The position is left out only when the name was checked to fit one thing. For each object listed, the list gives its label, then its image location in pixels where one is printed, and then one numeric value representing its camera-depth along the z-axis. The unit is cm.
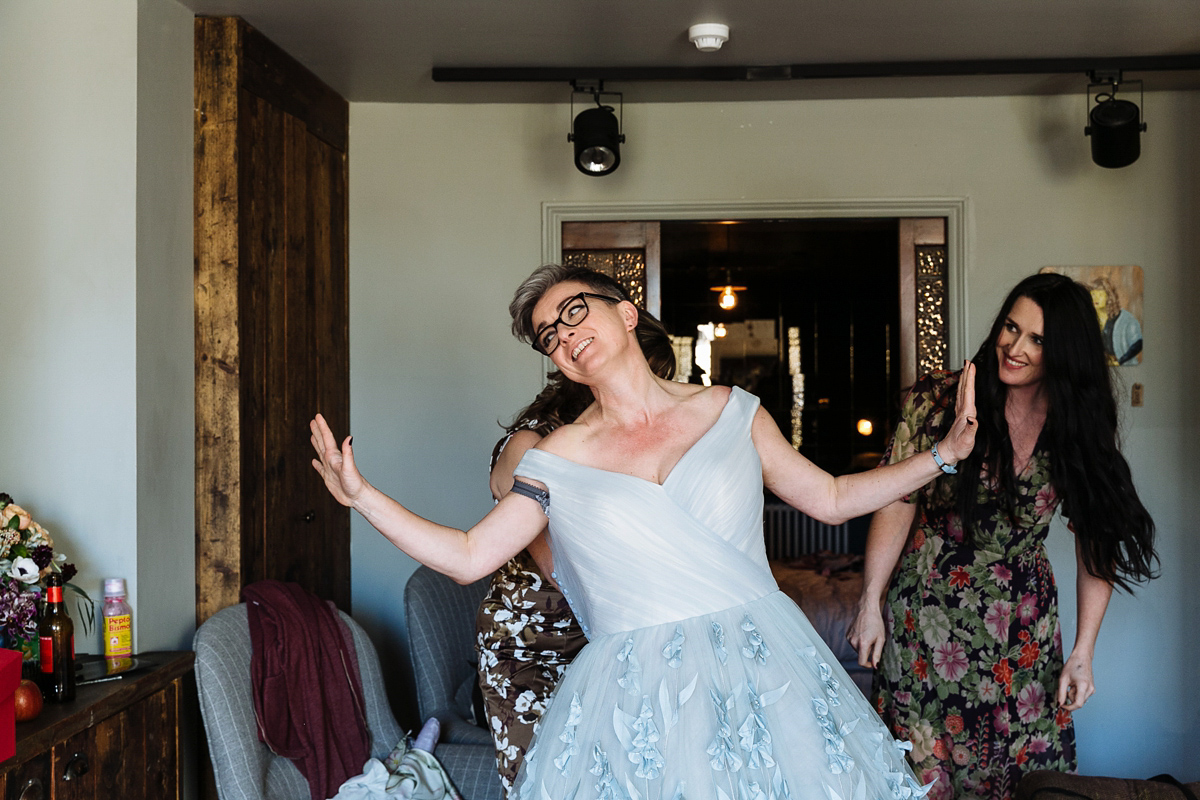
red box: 184
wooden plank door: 304
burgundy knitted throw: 271
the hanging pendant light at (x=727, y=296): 762
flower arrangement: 213
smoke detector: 326
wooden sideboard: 198
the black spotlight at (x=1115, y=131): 367
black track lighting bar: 364
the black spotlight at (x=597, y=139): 367
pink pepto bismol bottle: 254
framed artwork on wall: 405
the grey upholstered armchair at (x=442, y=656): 319
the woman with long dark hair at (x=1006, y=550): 220
